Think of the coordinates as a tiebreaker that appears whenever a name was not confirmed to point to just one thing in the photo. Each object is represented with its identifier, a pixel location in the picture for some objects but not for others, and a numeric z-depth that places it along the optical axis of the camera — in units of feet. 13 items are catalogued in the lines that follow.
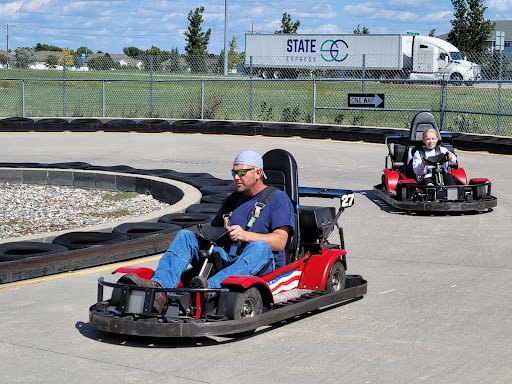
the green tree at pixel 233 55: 191.31
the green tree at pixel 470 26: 179.42
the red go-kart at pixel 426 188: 34.78
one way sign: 75.68
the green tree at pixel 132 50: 423.72
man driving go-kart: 18.13
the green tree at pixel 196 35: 234.17
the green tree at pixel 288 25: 238.07
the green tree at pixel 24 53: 292.81
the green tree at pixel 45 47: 493.44
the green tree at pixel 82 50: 367.25
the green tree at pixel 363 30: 263.39
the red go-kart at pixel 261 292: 16.75
